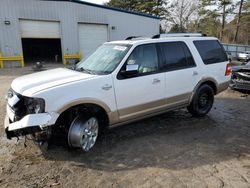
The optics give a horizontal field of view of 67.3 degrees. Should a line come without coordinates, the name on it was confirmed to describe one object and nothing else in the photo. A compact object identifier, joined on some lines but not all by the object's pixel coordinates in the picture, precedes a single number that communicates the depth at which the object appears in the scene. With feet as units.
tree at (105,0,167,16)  97.26
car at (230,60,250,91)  21.24
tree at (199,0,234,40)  92.21
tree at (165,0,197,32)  107.19
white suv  9.11
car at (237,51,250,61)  60.81
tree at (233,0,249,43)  90.37
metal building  43.09
